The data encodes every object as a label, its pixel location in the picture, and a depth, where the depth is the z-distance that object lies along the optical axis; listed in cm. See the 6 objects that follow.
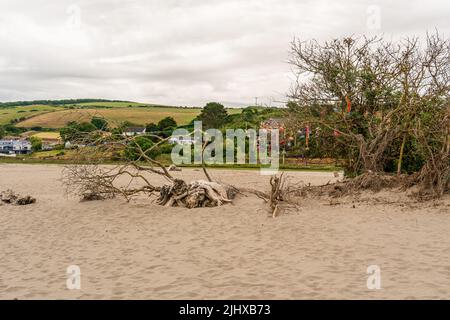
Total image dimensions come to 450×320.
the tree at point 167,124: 6368
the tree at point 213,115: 5344
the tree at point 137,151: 1574
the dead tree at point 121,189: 1402
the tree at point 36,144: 6054
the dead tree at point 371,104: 1491
